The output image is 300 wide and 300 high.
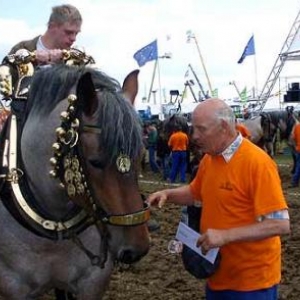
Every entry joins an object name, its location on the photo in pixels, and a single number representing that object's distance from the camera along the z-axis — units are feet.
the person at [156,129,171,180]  49.66
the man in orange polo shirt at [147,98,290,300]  7.39
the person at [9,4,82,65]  9.12
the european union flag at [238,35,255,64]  91.00
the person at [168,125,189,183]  43.02
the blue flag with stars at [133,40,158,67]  81.40
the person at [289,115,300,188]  37.32
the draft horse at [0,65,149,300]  6.82
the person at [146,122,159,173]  50.74
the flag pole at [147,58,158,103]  119.14
